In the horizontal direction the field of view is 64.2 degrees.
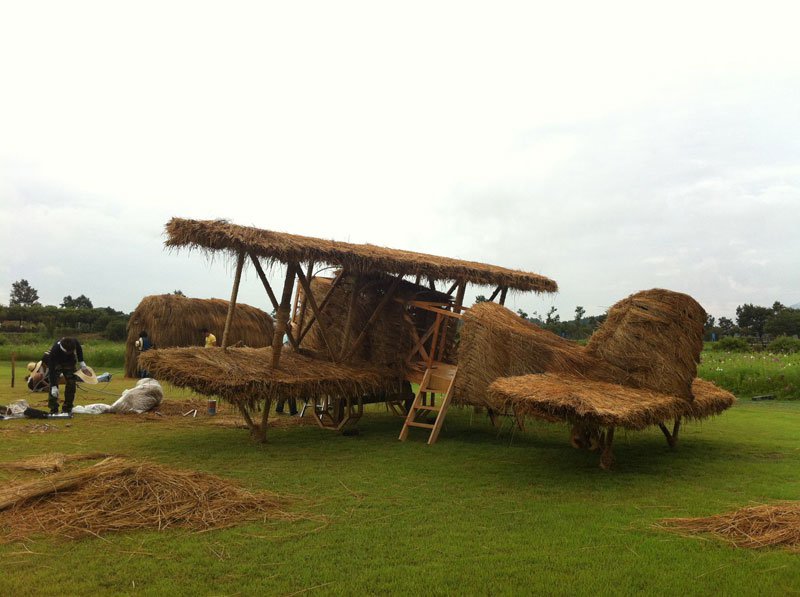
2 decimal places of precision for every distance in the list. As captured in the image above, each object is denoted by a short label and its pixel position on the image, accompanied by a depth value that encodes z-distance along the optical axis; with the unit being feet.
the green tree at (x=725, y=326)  149.18
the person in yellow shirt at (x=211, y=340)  51.83
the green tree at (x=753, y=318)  146.72
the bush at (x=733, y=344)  95.71
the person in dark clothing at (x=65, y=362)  37.96
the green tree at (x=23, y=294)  204.23
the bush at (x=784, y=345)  93.30
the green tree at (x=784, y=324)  135.44
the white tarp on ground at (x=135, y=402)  39.34
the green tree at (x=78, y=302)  190.19
